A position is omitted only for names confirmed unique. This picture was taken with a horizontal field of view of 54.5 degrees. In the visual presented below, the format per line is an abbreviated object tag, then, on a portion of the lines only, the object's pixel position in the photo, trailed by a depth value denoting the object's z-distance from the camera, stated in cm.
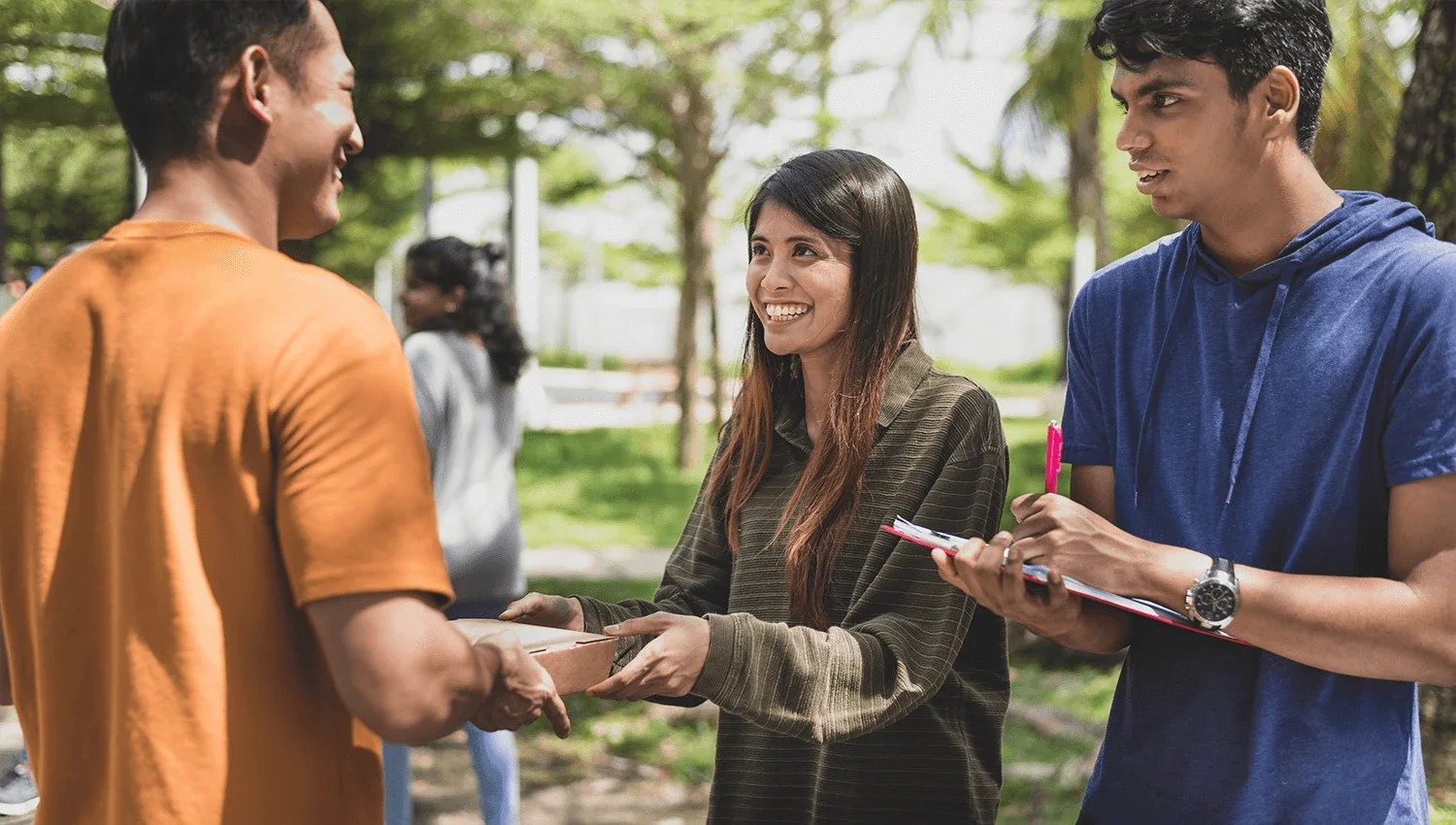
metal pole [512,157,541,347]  2055
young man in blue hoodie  177
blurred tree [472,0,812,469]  1320
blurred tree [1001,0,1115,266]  1583
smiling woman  212
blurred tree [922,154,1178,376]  2783
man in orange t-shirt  152
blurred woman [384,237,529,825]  467
